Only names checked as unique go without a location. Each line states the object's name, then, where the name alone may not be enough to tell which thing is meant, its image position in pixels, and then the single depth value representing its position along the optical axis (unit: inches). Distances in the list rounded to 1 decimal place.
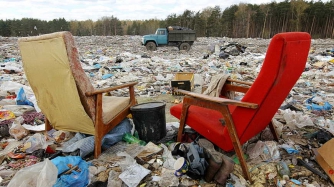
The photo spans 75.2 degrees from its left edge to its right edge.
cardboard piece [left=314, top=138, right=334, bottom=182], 71.0
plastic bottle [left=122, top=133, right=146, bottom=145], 94.7
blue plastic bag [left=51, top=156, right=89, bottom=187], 63.7
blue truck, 535.8
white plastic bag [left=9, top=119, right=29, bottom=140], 103.8
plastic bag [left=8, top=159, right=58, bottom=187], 57.7
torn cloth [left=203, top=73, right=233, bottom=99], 107.9
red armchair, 59.0
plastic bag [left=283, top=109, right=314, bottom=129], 107.1
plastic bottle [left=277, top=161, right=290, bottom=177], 73.1
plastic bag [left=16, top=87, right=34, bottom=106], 141.5
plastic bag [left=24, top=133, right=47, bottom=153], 91.9
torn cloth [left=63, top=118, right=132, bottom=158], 84.3
